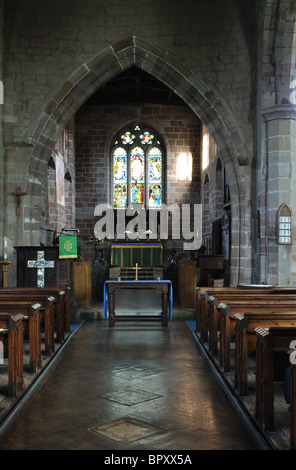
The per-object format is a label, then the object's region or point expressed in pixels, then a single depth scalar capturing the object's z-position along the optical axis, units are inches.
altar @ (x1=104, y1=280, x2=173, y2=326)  333.4
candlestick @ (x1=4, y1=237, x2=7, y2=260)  414.6
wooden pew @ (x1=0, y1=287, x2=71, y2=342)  269.1
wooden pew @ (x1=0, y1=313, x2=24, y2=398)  163.9
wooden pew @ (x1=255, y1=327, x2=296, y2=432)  134.5
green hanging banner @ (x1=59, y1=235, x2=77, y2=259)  350.9
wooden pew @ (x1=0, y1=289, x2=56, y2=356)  232.7
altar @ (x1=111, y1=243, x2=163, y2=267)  661.3
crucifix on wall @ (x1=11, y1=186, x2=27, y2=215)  430.3
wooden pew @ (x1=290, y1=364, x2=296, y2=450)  115.0
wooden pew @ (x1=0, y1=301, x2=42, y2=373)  200.0
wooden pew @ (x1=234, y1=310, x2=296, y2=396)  170.6
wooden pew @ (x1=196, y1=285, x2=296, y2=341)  256.2
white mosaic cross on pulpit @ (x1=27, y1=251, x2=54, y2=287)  354.9
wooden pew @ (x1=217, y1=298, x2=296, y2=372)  201.5
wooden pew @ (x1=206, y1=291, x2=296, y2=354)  233.3
